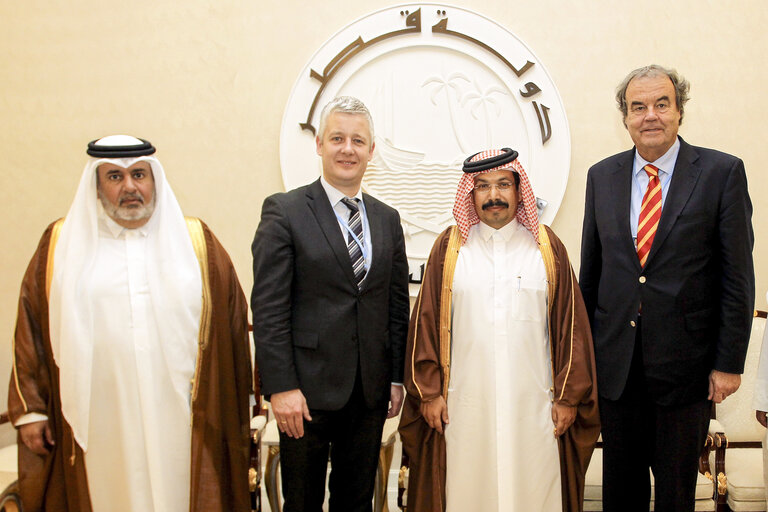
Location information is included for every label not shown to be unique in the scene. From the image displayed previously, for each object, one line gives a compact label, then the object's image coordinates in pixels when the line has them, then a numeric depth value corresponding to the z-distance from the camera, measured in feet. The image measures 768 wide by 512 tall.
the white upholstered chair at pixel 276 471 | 9.66
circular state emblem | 11.46
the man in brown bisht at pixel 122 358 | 7.24
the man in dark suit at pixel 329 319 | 7.09
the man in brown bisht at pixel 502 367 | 7.46
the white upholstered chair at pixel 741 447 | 8.51
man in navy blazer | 7.10
